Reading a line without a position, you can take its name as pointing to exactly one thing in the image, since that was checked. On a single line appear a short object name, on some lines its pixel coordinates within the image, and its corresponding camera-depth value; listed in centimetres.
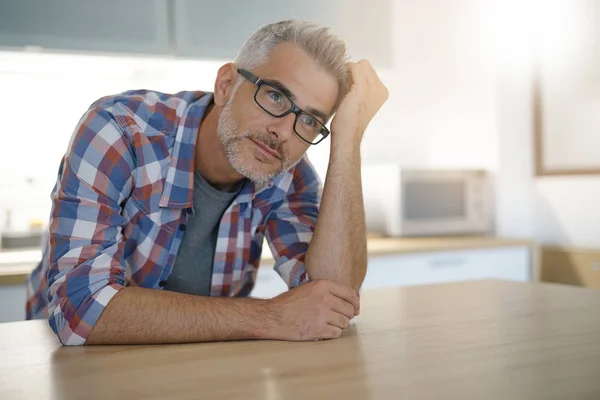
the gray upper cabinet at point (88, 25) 274
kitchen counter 234
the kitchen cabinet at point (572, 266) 319
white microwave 332
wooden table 81
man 113
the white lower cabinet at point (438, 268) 269
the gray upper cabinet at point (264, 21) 301
